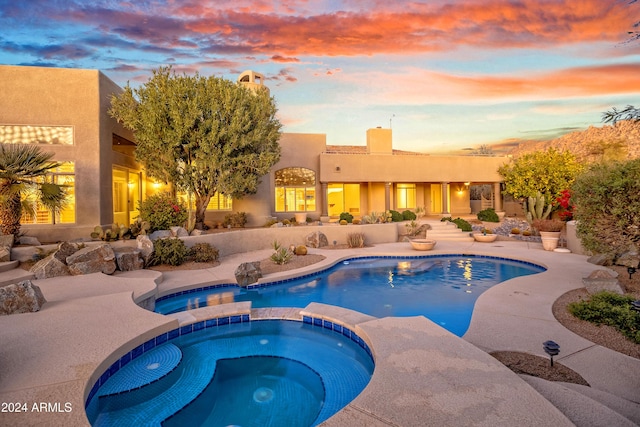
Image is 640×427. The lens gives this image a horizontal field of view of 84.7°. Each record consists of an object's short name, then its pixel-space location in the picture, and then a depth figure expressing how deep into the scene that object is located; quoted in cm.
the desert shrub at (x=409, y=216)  2089
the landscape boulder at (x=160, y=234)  1229
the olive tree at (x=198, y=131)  1394
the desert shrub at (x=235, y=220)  1902
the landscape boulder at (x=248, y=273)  950
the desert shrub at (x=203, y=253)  1216
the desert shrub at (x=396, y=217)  2031
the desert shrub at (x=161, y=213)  1298
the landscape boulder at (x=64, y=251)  970
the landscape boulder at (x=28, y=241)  1106
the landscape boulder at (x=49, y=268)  920
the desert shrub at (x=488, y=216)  2331
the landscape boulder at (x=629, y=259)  938
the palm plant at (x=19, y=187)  1018
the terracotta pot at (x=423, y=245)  1464
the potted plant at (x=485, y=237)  1709
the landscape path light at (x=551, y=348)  431
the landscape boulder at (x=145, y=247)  1101
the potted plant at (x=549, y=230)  1429
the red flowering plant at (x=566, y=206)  1908
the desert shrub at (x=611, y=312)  559
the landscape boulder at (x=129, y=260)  1032
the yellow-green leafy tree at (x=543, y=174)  2312
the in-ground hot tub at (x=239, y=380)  425
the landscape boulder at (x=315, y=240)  1611
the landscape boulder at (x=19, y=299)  618
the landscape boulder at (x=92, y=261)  957
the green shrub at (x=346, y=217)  2013
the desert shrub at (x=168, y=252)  1124
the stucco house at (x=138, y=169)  1297
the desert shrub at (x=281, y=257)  1205
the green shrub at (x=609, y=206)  755
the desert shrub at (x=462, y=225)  1953
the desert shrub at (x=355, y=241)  1606
